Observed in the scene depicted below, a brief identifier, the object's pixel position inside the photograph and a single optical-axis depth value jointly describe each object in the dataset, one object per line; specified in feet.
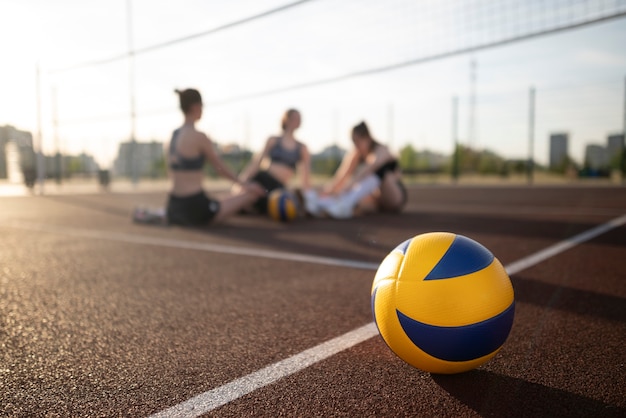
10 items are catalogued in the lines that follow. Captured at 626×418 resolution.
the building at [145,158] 106.52
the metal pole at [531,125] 69.15
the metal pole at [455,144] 74.79
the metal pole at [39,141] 56.95
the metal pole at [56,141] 68.49
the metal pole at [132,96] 64.44
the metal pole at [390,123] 84.09
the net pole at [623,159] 63.34
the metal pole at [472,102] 76.43
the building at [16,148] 73.26
